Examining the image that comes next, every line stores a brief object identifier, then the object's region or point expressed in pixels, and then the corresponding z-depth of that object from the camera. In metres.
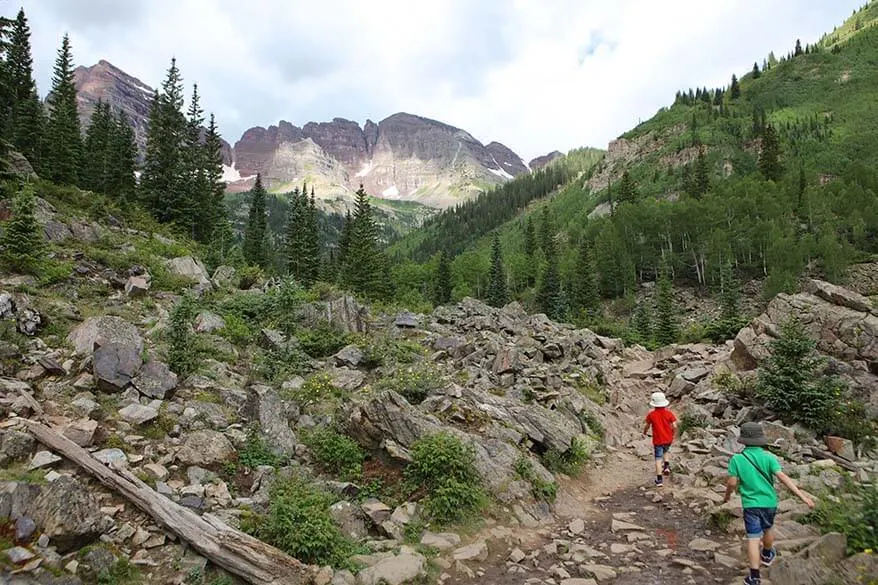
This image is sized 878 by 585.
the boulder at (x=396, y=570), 7.32
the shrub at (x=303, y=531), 7.60
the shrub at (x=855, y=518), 5.80
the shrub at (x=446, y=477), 9.40
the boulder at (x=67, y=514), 6.42
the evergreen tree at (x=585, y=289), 68.25
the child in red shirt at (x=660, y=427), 12.45
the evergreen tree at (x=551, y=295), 63.67
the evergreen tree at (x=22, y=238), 16.20
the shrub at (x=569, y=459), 12.70
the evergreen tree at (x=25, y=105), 38.69
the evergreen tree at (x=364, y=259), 47.50
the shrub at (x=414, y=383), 13.70
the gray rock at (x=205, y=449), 9.66
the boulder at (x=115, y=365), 11.08
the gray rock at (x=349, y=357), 18.05
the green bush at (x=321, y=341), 19.12
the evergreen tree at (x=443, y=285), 81.25
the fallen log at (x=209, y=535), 7.01
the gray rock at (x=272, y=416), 11.06
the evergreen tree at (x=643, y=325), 41.50
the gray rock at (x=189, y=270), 23.95
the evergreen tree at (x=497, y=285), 72.50
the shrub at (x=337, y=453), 10.62
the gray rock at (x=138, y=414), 10.19
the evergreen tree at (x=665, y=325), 39.78
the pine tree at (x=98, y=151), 43.53
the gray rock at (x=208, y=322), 17.77
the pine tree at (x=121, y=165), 43.47
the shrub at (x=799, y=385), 13.46
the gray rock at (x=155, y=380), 11.48
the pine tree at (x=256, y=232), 60.88
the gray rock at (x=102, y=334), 12.20
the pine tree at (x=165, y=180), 40.66
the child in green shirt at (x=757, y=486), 6.88
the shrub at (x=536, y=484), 11.01
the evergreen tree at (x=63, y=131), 37.81
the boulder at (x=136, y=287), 19.14
